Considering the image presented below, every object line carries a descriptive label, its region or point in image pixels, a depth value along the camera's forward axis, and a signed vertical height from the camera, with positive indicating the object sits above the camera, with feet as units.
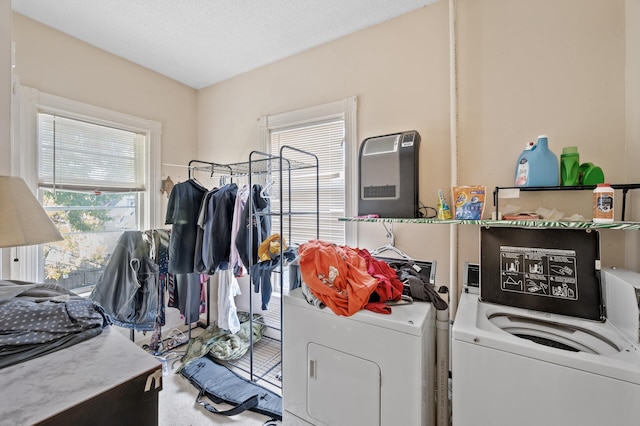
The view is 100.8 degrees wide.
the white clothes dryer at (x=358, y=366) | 3.85 -2.46
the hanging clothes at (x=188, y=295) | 8.61 -2.72
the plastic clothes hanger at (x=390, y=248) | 6.53 -0.89
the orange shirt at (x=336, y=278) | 4.31 -1.13
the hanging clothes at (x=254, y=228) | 6.88 -0.41
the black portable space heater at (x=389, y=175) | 5.74 +0.84
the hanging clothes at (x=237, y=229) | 7.00 -0.44
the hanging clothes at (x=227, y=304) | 8.26 -2.89
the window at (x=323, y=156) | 7.43 +1.70
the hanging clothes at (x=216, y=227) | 7.19 -0.38
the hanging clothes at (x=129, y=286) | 7.45 -2.08
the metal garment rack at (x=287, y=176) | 7.86 +1.21
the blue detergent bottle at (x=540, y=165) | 4.72 +0.84
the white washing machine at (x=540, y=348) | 2.95 -1.78
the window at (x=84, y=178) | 6.95 +1.06
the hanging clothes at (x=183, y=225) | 7.52 -0.34
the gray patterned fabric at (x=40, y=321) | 3.25 -1.46
